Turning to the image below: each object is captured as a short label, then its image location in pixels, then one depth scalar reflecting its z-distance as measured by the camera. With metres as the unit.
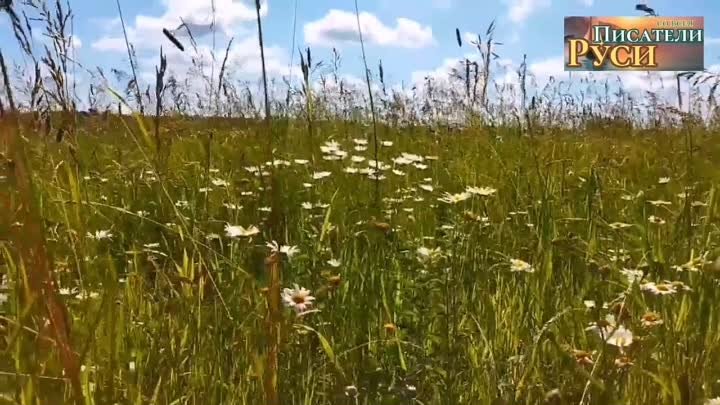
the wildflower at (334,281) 1.27
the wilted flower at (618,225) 1.81
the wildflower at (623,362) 0.99
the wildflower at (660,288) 1.20
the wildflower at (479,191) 1.98
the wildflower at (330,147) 2.76
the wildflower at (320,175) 2.41
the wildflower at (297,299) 1.12
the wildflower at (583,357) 1.05
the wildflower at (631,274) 1.34
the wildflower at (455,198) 1.91
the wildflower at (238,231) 1.47
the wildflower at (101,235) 1.73
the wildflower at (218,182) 2.23
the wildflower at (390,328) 1.24
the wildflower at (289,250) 1.35
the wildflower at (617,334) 1.01
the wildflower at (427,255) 1.48
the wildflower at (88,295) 1.08
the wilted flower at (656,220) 1.95
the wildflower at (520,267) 1.49
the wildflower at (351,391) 1.04
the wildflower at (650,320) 1.12
